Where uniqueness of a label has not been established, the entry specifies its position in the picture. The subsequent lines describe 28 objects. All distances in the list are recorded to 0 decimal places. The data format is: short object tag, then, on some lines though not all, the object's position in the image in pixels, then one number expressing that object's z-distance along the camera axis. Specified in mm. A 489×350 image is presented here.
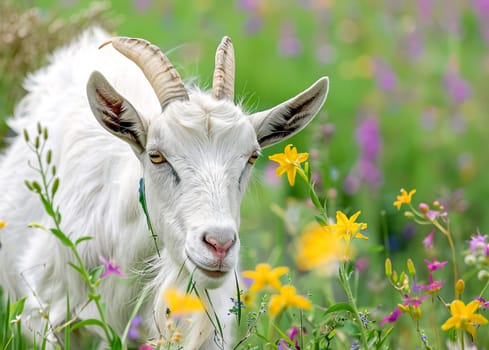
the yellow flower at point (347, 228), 6906
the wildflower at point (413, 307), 6887
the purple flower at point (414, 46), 23406
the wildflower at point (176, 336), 6375
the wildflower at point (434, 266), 7140
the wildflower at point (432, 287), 6801
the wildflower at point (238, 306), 7010
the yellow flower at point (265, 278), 6020
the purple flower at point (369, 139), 19016
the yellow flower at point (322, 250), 6273
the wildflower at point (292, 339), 7863
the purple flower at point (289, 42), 24406
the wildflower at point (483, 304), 6902
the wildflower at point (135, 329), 8798
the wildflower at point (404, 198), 7609
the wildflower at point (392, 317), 7453
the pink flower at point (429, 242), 7777
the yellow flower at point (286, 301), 5925
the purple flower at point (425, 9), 25531
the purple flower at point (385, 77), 22344
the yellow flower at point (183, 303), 5844
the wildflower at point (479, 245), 6383
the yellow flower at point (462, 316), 6316
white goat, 8086
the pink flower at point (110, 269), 6857
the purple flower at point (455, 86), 21197
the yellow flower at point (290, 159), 7230
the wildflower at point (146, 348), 7124
